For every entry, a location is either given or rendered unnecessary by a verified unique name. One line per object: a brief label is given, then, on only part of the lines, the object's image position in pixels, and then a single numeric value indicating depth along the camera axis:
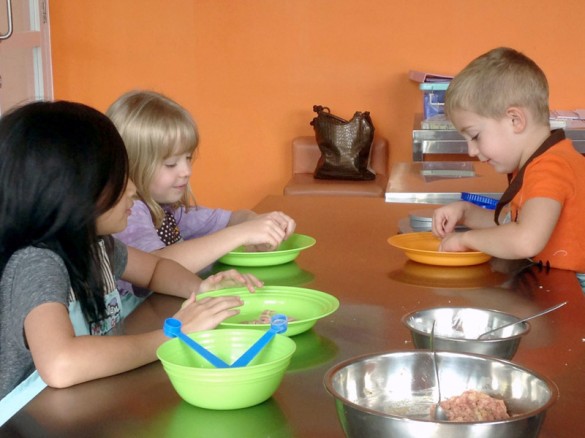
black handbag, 4.22
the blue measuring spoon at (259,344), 1.08
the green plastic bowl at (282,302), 1.38
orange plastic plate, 1.76
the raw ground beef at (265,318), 1.34
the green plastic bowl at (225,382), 0.97
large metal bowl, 0.88
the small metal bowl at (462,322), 1.18
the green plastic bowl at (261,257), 1.76
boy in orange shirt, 1.74
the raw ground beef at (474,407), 0.87
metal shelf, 3.62
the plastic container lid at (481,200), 2.24
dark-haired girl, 1.13
